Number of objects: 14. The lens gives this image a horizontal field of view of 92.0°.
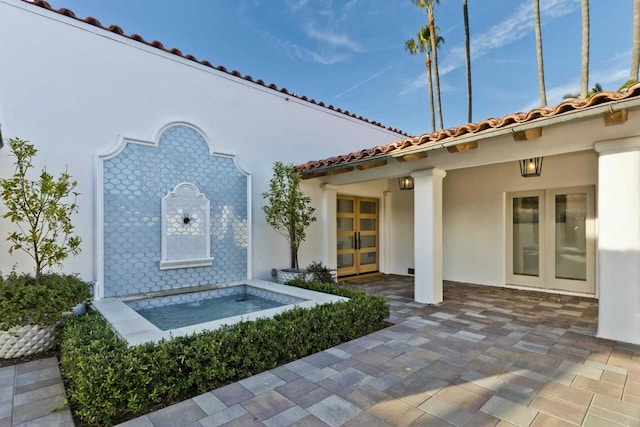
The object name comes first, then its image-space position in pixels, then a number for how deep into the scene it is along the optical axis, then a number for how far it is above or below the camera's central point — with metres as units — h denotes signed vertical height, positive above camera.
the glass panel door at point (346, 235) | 10.46 -0.63
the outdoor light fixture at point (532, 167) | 7.29 +1.15
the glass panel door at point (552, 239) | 7.70 -0.63
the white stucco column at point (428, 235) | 6.96 -0.43
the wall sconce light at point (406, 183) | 8.51 +0.94
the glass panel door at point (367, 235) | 11.09 -0.67
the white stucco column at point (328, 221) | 9.70 -0.14
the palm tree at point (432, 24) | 15.32 +9.73
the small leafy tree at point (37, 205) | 4.43 +0.19
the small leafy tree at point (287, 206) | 8.00 +0.28
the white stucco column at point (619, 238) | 4.51 -0.35
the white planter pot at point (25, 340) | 4.23 -1.72
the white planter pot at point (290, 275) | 7.90 -1.50
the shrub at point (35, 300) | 4.05 -1.12
